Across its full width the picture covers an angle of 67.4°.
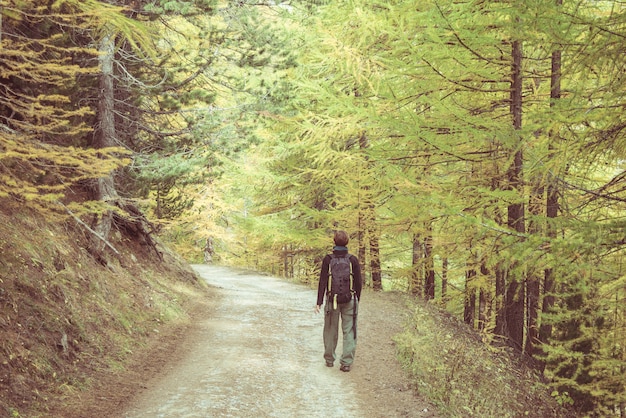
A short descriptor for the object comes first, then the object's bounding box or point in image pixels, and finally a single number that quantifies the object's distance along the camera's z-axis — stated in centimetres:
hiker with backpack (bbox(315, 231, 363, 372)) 725
